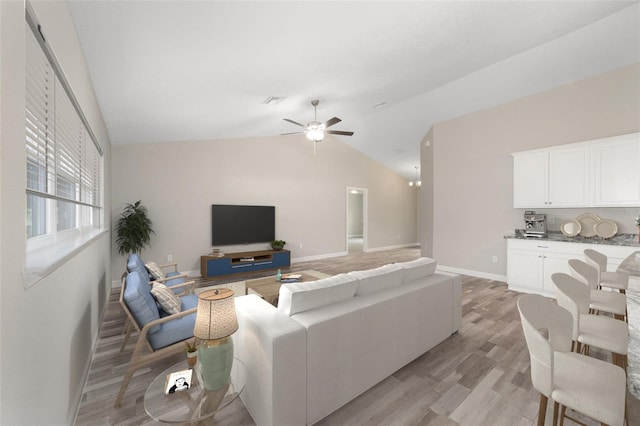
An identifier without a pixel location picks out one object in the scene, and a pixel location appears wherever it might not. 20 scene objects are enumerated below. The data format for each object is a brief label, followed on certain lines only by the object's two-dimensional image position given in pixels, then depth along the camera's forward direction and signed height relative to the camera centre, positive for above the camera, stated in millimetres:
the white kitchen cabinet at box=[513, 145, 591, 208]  4070 +574
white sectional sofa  1555 -862
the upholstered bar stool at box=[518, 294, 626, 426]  1165 -777
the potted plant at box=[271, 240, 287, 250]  6371 -772
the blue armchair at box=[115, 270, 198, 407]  1925 -900
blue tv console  5352 -1064
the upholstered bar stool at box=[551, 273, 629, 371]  1716 -786
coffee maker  4367 -196
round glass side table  1280 -977
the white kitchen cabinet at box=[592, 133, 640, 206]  3658 +602
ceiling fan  4047 +1272
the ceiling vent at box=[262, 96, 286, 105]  3747 +1621
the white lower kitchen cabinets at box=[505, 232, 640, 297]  3607 -618
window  1278 +407
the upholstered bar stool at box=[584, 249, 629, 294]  2598 -635
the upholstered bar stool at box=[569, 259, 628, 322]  2186 -728
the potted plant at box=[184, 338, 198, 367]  1680 -903
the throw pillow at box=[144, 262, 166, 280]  3254 -735
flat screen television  5824 -265
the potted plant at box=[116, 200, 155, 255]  4586 -303
